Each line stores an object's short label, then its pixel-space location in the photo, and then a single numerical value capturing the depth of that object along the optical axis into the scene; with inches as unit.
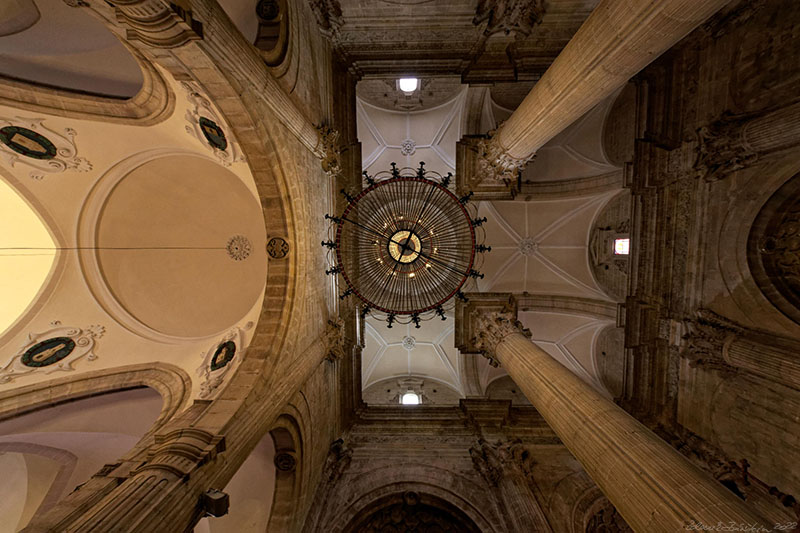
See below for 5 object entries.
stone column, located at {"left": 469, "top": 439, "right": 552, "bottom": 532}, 287.0
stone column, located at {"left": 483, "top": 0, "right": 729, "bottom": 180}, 146.8
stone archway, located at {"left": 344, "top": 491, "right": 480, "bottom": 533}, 309.3
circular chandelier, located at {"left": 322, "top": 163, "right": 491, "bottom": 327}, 225.1
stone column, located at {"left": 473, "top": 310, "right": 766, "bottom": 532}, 118.1
